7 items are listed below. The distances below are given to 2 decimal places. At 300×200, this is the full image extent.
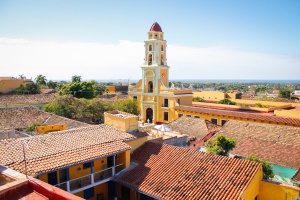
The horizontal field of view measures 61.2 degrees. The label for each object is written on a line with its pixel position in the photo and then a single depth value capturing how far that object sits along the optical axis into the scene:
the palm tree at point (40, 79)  77.00
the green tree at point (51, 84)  75.96
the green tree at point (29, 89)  48.91
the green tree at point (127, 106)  32.00
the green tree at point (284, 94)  59.17
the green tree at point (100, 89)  61.44
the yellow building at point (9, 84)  51.03
